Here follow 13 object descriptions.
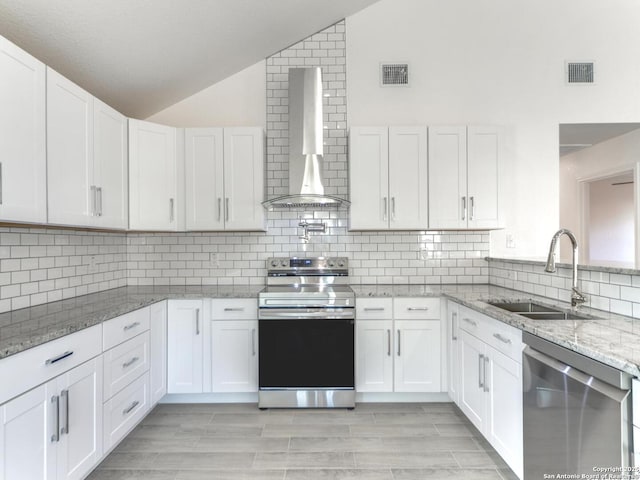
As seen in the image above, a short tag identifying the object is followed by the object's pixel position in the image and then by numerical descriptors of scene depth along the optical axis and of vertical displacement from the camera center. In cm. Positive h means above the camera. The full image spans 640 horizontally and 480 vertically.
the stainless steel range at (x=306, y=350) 270 -84
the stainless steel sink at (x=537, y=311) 198 -45
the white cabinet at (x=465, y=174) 303 +57
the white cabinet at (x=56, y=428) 134 -82
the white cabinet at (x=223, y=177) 306 +56
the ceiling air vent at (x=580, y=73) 334 +160
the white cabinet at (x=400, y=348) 279 -86
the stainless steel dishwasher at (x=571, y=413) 117 -67
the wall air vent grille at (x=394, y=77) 340 +159
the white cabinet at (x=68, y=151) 187 +52
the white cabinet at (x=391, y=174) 304 +58
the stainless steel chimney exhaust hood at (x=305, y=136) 306 +93
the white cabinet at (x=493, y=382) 179 -84
